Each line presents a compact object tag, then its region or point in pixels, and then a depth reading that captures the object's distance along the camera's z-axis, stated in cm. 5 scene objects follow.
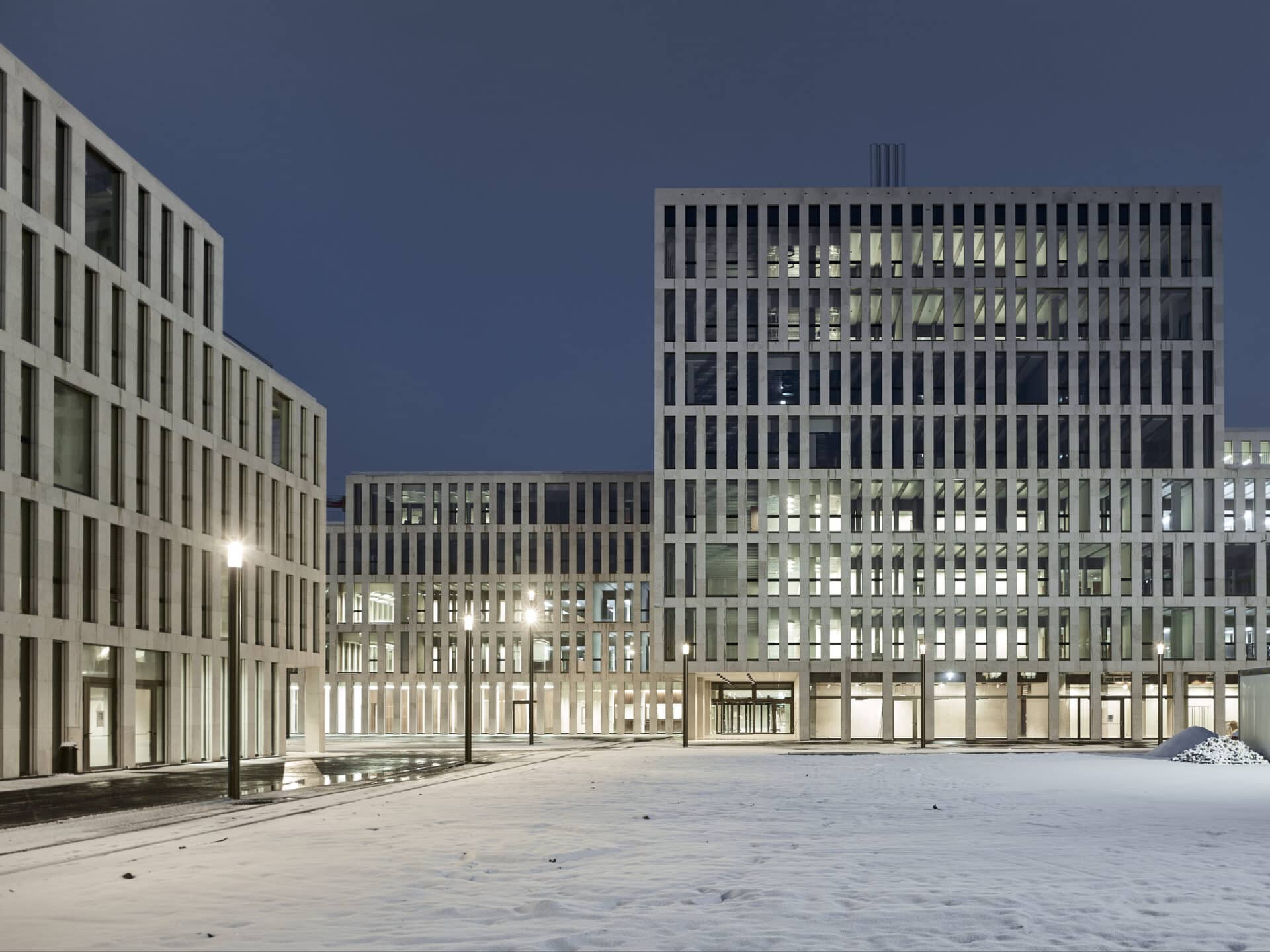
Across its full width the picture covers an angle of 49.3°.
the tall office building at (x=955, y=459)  7506
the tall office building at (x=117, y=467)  3541
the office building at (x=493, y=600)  10419
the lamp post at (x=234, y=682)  2411
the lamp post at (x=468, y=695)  4044
